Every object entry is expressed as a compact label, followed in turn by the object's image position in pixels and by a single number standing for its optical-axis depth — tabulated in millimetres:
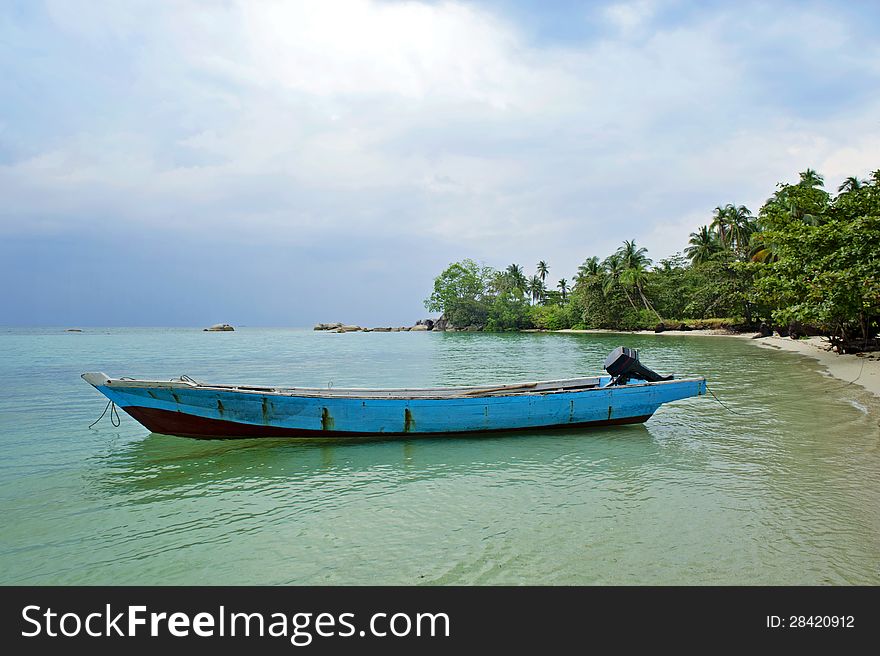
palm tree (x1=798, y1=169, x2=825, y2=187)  42031
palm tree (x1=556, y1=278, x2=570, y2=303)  100438
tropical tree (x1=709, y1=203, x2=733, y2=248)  58438
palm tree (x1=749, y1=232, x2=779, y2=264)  38872
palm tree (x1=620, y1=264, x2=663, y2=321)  64438
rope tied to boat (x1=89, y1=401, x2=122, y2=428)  13180
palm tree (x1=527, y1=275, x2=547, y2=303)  104750
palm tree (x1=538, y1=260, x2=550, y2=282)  104812
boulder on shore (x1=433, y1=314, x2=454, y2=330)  110300
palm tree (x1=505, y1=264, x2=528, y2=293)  103000
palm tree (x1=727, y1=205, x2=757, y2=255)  56719
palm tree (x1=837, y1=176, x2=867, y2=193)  35859
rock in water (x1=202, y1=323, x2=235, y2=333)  141125
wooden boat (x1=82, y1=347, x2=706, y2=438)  10164
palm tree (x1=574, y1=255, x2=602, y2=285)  72475
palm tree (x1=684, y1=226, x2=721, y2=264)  59688
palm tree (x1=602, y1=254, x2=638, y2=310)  67250
